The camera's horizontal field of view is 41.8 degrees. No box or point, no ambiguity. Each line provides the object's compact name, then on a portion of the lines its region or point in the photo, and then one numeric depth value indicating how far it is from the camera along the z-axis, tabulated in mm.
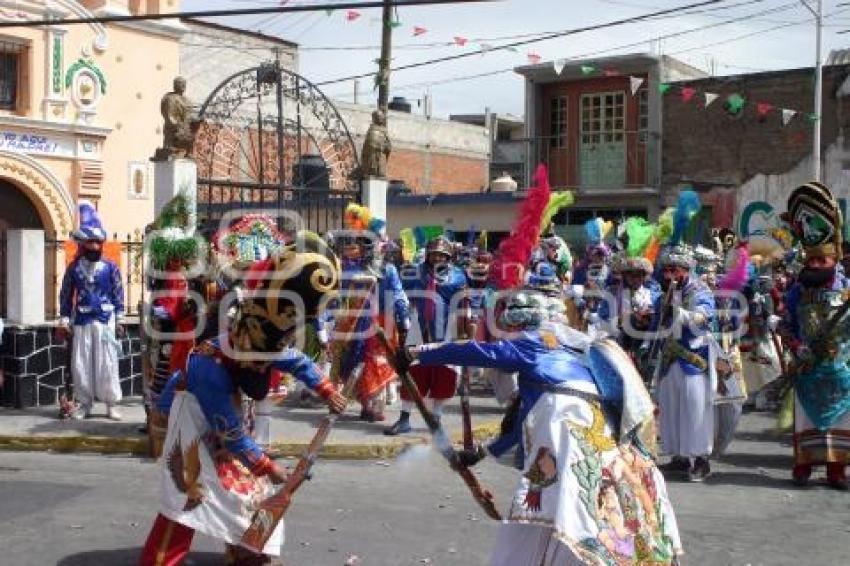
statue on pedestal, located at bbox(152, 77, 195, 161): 11695
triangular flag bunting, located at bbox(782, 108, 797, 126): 22653
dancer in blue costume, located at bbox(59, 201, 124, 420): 10102
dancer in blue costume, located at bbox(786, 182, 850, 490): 8312
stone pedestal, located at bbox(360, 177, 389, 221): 14086
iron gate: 12578
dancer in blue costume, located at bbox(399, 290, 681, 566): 4352
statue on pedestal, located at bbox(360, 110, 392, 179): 14172
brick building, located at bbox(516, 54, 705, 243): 25781
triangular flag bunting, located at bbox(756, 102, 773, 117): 22938
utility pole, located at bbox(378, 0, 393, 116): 19812
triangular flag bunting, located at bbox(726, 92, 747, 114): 23694
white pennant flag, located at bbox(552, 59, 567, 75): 23012
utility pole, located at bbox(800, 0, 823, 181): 21672
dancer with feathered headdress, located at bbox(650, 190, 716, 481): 8406
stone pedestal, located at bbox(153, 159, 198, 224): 11633
